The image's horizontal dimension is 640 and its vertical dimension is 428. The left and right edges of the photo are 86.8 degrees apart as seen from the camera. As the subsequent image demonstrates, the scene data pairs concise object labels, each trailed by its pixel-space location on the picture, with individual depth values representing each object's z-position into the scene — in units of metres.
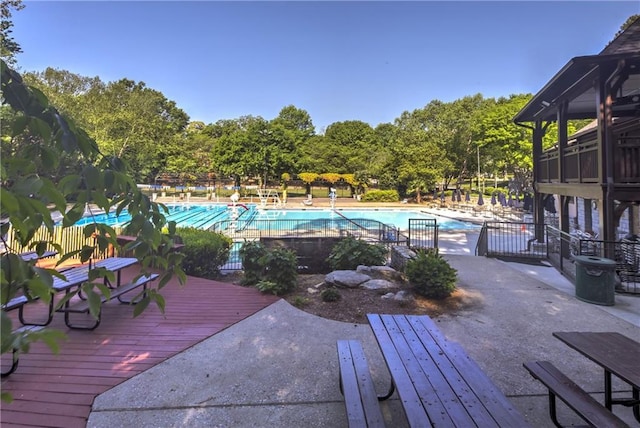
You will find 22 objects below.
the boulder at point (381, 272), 6.90
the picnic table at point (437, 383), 1.95
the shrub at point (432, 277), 5.84
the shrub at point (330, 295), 5.74
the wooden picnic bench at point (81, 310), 4.27
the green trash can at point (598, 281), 5.82
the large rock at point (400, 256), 7.32
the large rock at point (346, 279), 6.38
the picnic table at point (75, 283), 4.01
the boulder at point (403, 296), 5.73
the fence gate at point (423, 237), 13.38
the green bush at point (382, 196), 34.06
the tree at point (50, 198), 0.70
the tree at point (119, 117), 25.23
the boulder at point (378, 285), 6.25
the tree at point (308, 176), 37.09
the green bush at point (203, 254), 7.34
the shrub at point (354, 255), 7.64
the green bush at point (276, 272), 6.07
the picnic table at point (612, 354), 2.23
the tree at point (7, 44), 11.36
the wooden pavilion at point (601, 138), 7.16
